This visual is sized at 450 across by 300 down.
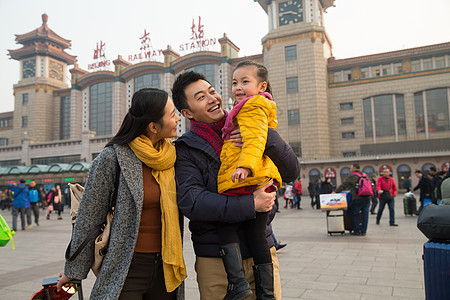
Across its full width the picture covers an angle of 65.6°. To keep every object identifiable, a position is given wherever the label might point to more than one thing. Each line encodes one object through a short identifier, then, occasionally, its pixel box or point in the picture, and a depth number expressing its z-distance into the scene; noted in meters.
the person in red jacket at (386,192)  11.12
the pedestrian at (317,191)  19.17
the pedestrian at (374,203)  14.92
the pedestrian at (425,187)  12.42
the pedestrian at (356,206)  9.26
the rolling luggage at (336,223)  9.34
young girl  1.84
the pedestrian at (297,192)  19.30
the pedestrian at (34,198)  13.55
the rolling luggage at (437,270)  3.02
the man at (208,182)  1.86
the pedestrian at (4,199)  27.97
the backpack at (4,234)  3.56
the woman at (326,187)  16.14
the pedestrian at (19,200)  12.62
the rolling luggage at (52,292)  2.19
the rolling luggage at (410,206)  13.54
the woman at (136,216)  2.05
